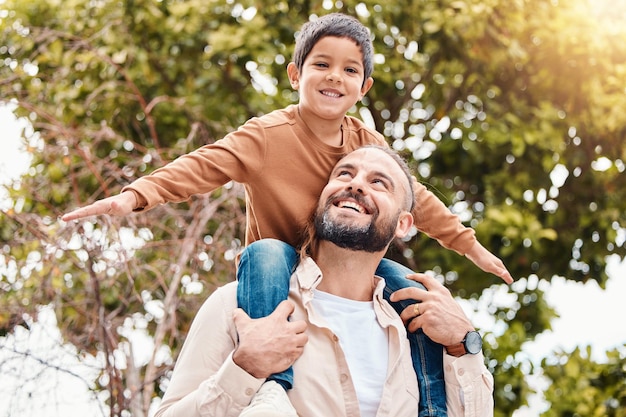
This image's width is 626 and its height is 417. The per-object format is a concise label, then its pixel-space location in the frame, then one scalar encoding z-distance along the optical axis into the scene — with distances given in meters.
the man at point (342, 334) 2.00
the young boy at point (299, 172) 2.17
